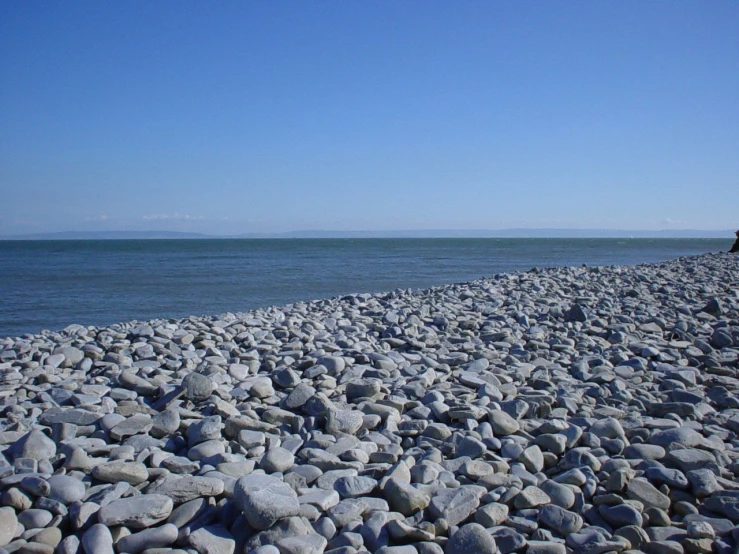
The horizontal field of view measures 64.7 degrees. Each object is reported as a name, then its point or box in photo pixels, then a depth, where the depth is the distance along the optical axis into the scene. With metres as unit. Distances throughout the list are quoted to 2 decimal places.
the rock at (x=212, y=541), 2.02
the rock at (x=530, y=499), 2.35
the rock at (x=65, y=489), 2.28
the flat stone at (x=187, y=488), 2.27
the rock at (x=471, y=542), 2.06
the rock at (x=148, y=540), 2.03
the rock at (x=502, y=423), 3.12
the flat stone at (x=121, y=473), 2.42
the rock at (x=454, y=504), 2.26
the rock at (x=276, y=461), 2.60
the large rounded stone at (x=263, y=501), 2.11
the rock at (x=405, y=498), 2.31
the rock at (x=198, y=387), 3.44
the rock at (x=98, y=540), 1.99
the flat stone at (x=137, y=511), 2.11
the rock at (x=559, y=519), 2.21
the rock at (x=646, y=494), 2.40
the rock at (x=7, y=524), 2.05
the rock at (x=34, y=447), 2.66
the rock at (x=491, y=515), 2.23
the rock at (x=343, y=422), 3.05
